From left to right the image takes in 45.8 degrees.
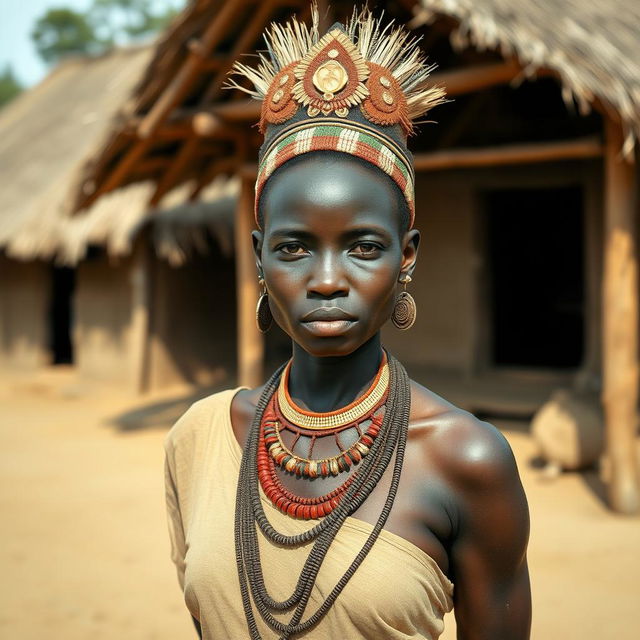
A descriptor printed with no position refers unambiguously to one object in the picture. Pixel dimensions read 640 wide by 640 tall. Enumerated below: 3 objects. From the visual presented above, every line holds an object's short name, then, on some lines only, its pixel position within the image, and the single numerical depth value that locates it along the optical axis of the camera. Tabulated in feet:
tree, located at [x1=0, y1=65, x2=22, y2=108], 100.18
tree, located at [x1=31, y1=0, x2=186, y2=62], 100.17
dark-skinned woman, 4.33
